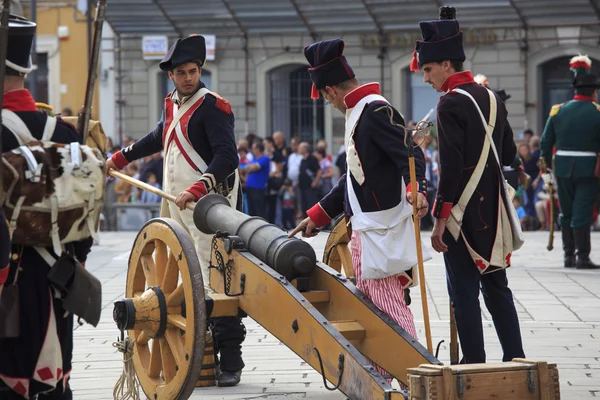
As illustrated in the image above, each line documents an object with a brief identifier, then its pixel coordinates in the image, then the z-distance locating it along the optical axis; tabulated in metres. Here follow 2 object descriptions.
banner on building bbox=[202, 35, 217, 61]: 43.55
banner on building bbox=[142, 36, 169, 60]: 44.28
